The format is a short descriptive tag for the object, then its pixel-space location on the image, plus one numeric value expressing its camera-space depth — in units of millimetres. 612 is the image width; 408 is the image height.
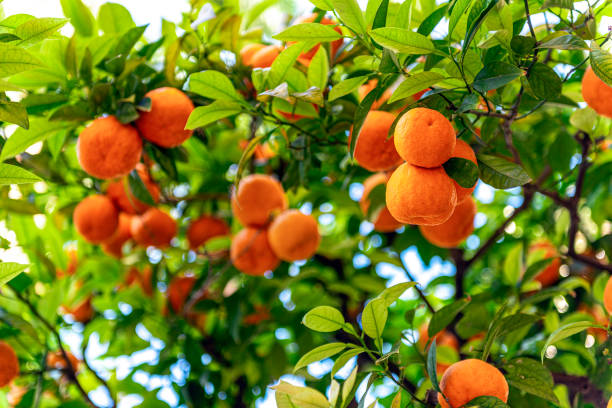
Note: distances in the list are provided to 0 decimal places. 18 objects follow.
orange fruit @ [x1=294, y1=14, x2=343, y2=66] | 1571
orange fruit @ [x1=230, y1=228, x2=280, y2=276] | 1880
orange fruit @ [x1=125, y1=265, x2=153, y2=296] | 2260
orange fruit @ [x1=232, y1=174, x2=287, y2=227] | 1857
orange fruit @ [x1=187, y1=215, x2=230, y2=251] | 2186
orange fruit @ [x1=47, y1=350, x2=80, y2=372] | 2170
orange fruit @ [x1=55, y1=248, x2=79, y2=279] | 2221
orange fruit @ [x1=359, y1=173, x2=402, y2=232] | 1783
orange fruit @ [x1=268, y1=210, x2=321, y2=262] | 1802
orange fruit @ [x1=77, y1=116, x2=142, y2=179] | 1395
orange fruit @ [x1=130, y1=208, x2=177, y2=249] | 2031
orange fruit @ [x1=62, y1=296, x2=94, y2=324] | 2352
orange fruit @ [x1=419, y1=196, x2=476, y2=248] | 1567
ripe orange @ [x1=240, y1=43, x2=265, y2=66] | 1618
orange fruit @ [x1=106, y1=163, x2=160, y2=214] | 1909
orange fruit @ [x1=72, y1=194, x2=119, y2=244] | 1890
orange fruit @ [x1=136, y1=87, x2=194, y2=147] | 1414
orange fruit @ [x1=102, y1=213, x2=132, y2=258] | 2133
